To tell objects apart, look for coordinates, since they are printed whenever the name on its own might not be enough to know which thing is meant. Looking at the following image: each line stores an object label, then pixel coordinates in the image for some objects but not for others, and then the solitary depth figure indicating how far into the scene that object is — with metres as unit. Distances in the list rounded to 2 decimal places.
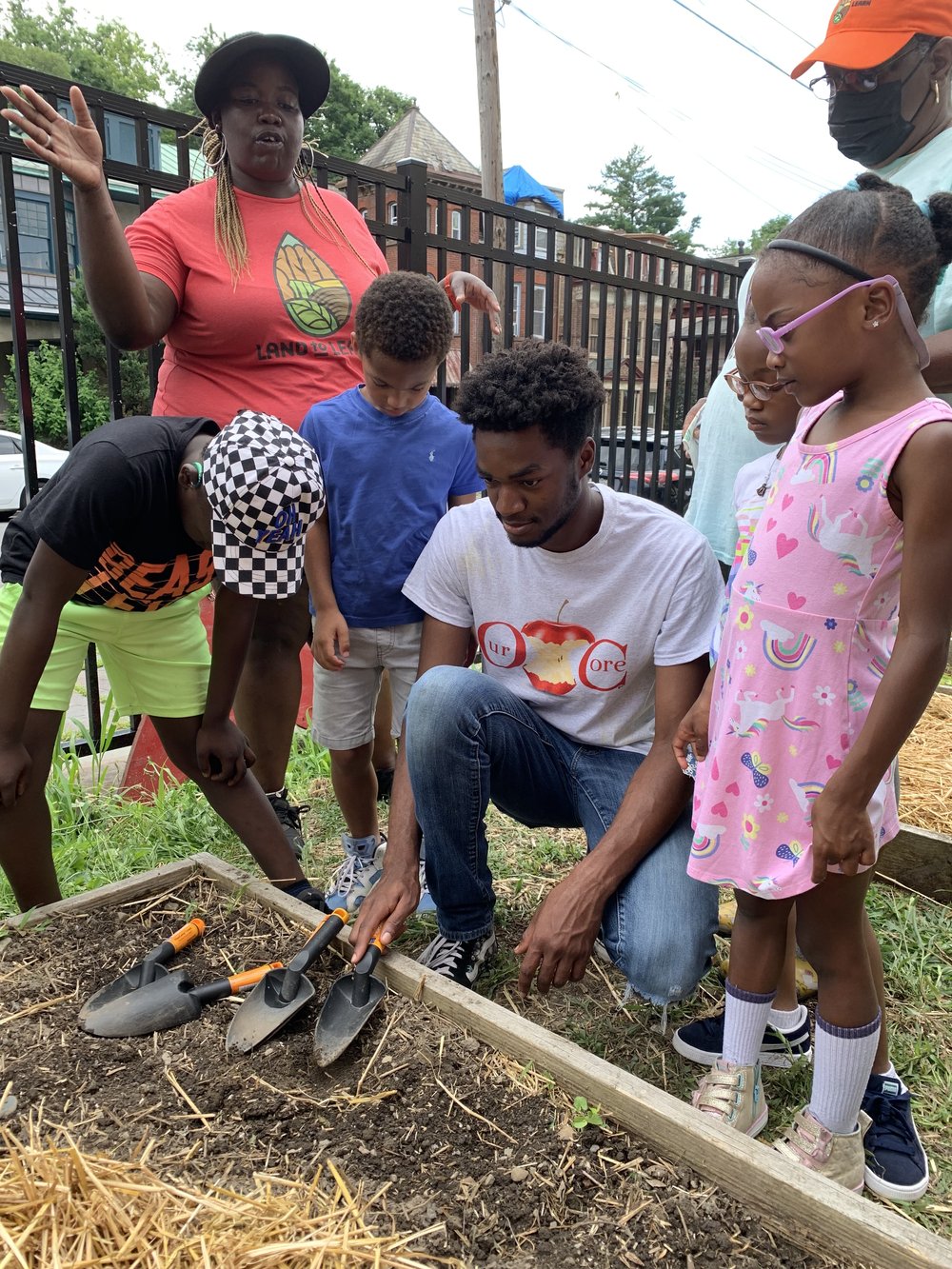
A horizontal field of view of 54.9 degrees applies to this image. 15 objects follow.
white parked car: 15.68
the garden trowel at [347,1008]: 1.75
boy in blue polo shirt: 2.43
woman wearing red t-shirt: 2.53
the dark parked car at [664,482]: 7.09
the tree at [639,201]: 58.75
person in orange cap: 1.96
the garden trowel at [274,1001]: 1.79
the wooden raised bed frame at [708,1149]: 1.26
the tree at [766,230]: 62.08
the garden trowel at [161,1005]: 1.82
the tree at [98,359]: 19.86
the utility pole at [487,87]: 8.16
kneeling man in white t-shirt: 1.89
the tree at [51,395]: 18.36
